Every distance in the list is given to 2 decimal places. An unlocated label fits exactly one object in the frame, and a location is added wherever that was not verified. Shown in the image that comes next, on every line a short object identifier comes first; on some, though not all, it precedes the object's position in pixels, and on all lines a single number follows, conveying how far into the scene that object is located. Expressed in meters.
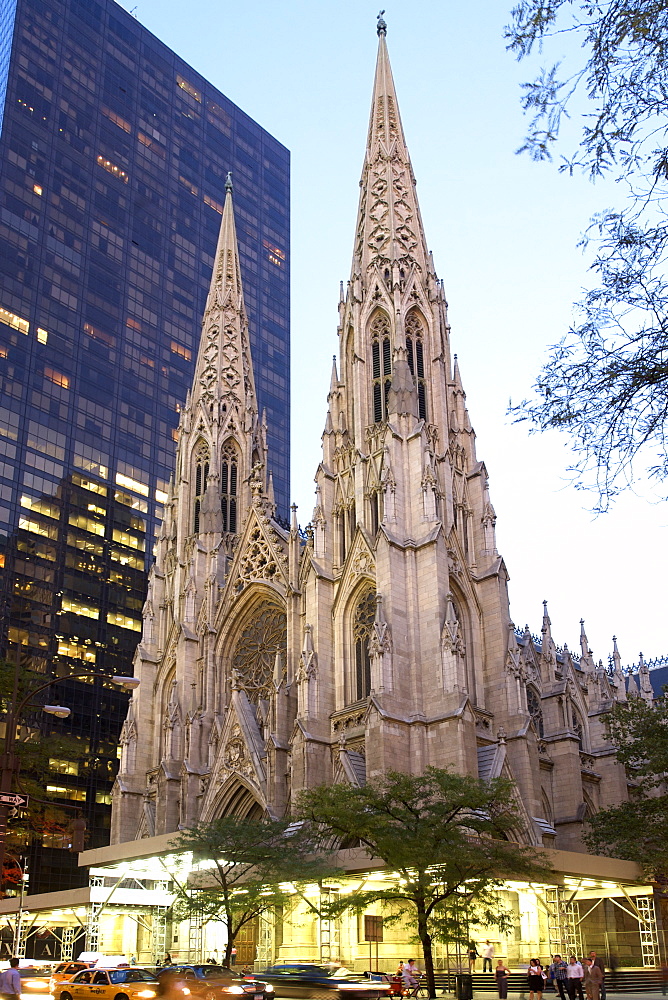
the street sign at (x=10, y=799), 19.48
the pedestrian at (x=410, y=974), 26.37
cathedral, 39.53
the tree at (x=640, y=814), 37.06
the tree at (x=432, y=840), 27.45
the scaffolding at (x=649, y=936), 35.50
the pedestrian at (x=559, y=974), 25.91
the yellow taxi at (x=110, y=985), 22.33
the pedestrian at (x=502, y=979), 26.00
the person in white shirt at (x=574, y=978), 24.52
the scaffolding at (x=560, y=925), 33.28
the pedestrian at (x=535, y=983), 23.73
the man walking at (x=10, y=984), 17.28
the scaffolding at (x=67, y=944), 43.19
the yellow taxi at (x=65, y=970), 28.99
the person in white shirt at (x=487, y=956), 32.84
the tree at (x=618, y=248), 9.84
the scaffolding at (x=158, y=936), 38.25
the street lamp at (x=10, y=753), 20.12
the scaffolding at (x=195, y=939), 36.28
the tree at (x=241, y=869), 31.73
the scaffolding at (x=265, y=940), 35.53
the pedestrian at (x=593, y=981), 23.52
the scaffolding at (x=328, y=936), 32.44
